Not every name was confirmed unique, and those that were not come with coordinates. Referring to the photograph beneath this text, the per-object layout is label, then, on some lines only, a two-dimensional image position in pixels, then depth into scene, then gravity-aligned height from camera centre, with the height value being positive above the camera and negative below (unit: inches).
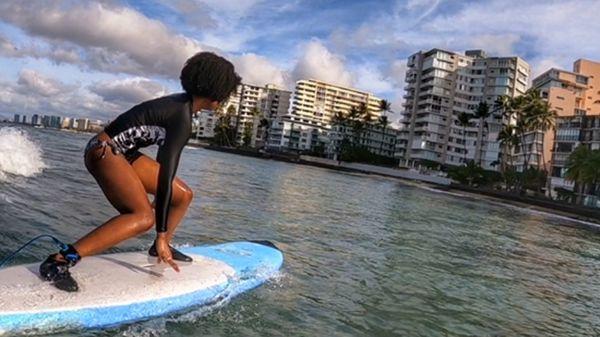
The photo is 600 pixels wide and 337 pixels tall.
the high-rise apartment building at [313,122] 7475.4 +483.6
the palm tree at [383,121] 5816.9 +473.6
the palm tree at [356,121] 5595.5 +422.1
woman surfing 169.8 -7.3
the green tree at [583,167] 2473.9 +124.2
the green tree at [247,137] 7204.7 +141.3
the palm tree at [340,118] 5992.1 +459.3
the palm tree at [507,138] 3676.2 +303.4
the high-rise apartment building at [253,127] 7263.8 +284.6
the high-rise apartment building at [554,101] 3914.9 +694.5
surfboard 149.5 -49.6
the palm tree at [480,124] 4319.4 +467.7
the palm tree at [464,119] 4552.2 +483.9
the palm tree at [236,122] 7285.4 +336.3
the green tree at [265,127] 7460.6 +317.7
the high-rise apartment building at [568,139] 3243.1 +328.9
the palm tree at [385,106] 5999.0 +657.6
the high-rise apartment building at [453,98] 5078.7 +741.6
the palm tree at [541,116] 3388.3 +439.0
